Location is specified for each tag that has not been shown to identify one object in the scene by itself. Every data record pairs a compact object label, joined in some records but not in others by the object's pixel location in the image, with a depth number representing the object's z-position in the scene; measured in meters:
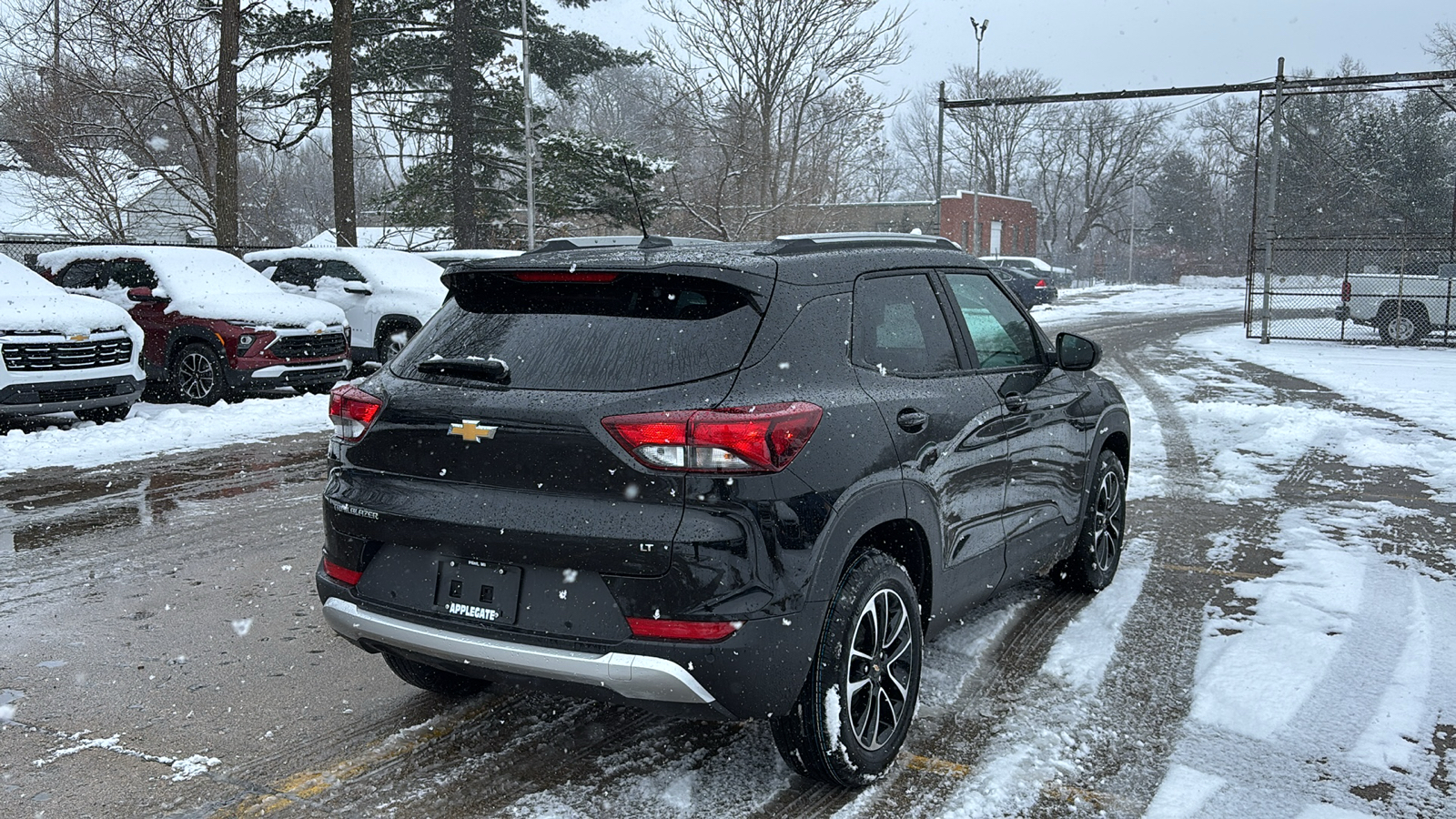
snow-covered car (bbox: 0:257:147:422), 9.80
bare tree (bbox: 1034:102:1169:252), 71.38
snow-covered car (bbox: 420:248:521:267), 18.06
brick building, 55.94
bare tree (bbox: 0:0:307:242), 19.86
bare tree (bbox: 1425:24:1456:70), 48.66
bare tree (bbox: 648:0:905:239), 28.00
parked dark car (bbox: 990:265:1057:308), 34.75
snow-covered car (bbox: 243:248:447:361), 15.10
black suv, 2.93
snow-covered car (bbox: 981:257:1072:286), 38.44
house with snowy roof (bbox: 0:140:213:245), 22.05
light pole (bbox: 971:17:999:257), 36.78
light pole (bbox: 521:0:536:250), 25.75
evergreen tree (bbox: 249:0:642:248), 26.25
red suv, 12.25
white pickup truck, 21.59
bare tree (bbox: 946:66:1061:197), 62.47
